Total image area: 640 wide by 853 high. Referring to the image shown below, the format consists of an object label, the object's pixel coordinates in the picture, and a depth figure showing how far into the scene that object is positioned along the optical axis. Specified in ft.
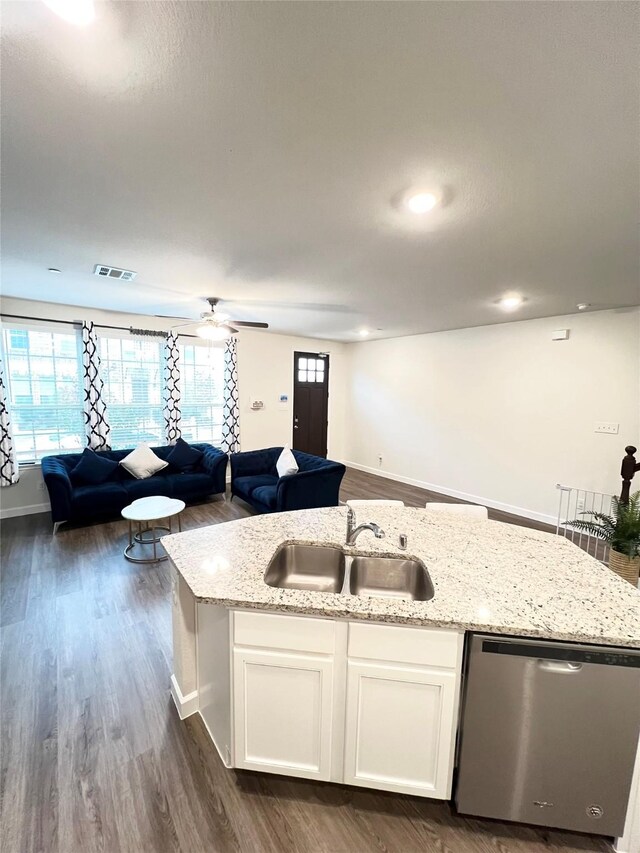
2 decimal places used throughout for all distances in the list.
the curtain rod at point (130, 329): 14.53
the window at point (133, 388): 16.33
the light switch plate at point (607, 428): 13.19
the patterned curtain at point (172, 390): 17.28
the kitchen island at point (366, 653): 4.14
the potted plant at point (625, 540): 9.91
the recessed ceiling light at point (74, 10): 2.92
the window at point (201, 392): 18.58
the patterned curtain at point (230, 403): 18.99
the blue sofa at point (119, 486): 12.51
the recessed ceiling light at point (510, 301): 11.64
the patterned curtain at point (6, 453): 13.52
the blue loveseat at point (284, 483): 13.17
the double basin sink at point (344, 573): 5.53
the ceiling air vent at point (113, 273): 9.80
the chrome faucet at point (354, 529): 5.65
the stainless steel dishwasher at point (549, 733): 3.95
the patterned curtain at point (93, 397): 15.14
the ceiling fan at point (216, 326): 11.94
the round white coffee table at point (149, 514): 10.91
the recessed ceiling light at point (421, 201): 5.84
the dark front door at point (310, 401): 23.09
